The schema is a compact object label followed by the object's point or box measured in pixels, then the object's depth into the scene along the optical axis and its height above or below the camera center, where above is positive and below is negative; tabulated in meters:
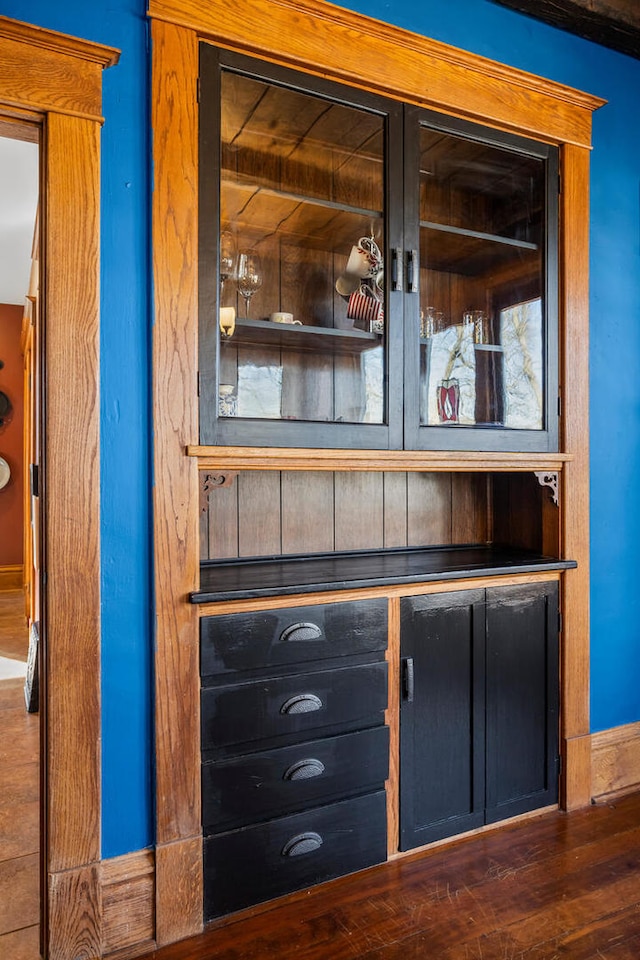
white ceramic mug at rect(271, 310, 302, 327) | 1.82 +0.42
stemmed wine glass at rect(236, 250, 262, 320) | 1.79 +0.54
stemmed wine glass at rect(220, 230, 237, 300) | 1.72 +0.57
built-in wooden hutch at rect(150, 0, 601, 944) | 1.62 +0.08
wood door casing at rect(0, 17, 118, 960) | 1.49 -0.06
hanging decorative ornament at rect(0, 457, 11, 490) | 6.21 -0.08
